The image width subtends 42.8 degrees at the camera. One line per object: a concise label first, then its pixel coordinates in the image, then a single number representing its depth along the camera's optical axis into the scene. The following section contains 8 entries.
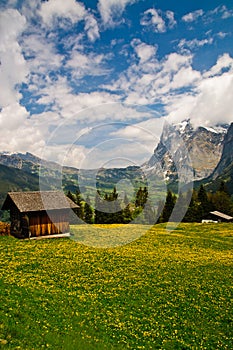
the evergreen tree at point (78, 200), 110.35
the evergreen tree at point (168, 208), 113.50
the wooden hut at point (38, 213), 47.38
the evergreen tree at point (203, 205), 110.69
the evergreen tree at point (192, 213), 110.81
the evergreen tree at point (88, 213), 115.39
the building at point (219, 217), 97.53
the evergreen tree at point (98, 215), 107.60
